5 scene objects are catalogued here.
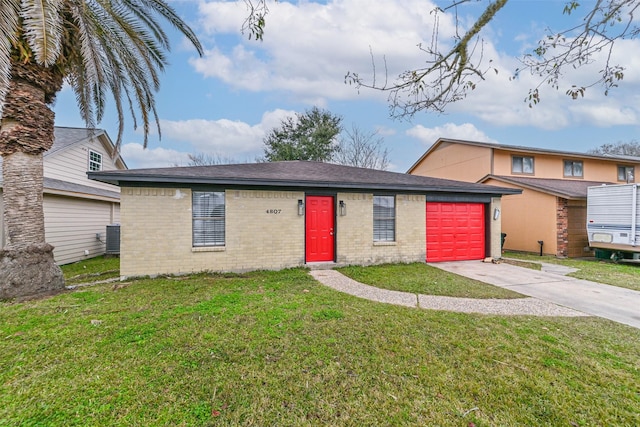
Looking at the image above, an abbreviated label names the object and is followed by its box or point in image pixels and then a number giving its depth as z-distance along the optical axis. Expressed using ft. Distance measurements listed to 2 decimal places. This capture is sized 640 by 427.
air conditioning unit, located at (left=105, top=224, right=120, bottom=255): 38.68
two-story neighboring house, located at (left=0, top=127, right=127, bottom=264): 31.89
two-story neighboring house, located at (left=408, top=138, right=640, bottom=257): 39.58
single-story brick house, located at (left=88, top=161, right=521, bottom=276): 24.07
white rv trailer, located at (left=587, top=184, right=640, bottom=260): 31.42
